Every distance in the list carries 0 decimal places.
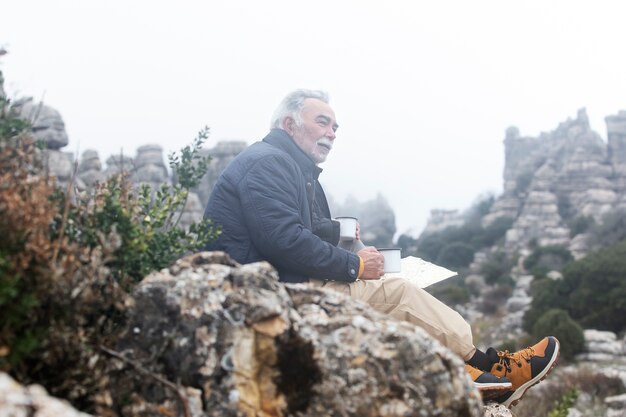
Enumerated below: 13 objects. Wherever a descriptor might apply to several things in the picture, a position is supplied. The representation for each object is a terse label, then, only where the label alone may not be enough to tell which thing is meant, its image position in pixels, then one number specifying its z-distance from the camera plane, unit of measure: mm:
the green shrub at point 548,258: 39956
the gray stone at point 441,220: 78875
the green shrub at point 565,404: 5609
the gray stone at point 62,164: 23755
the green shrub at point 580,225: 48556
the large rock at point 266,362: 2104
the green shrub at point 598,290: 22969
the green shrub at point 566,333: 18969
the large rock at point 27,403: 1525
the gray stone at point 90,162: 30516
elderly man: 3570
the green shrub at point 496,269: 39906
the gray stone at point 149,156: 38531
